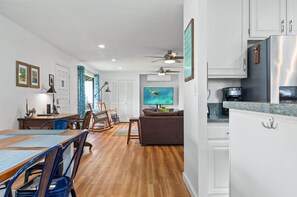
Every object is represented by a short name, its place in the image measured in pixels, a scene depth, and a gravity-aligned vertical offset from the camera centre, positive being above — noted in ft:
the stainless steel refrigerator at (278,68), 4.97 +0.99
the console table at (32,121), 8.38 -1.30
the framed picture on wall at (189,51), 5.36 +1.81
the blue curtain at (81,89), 15.58 +0.94
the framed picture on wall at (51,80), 11.29 +1.37
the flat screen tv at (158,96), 22.71 +0.28
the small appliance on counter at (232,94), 5.88 +0.15
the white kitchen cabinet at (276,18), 5.69 +3.05
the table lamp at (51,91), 10.10 +0.46
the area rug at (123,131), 15.02 -3.59
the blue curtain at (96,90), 20.90 +1.09
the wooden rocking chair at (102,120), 16.77 -2.56
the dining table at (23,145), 2.35 -1.04
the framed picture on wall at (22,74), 8.49 +1.40
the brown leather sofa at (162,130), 11.45 -2.46
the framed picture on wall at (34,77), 9.49 +1.38
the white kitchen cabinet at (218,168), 4.84 -2.25
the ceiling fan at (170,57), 12.31 +3.34
